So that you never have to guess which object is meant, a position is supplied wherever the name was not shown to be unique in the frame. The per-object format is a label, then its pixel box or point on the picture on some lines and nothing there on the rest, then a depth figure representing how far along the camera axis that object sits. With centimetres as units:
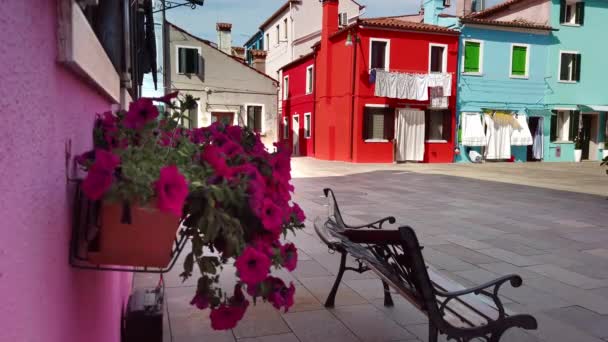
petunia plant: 108
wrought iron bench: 221
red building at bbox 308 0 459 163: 1953
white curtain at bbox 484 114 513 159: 2122
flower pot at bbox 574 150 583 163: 2262
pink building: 79
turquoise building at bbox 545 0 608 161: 2244
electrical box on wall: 257
